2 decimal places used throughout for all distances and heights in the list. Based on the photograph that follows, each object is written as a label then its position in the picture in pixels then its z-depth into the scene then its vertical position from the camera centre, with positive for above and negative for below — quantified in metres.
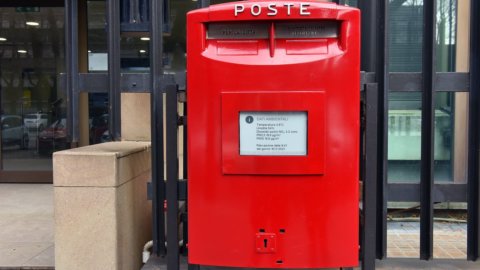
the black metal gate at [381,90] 3.24 +0.13
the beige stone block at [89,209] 3.19 -0.68
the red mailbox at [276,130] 2.40 -0.11
